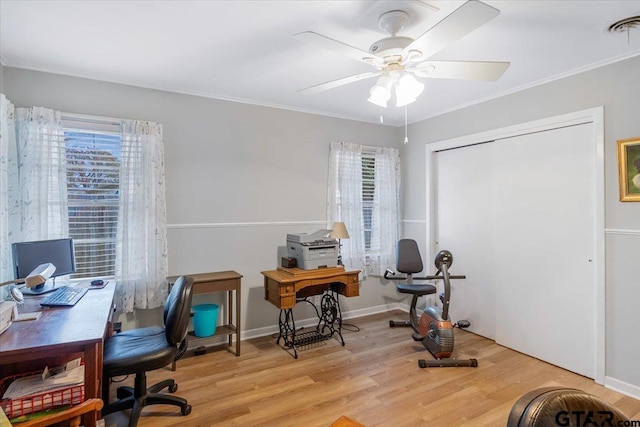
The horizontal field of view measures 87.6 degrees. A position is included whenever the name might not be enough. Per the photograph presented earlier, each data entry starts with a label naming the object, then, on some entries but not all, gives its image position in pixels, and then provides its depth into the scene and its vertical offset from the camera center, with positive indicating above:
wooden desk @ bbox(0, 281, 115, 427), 1.53 -0.59
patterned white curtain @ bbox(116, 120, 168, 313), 2.94 -0.04
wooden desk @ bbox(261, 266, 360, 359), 3.15 -0.80
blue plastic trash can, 3.10 -0.98
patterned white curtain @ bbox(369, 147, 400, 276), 4.36 +0.04
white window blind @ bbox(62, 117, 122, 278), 2.81 +0.23
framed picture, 2.44 +0.32
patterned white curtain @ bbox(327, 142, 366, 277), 4.07 +0.20
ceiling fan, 1.64 +0.87
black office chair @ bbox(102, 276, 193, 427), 1.99 -0.84
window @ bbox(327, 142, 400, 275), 4.12 +0.17
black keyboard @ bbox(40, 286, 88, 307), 2.12 -0.54
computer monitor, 2.29 -0.29
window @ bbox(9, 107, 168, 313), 2.60 +0.20
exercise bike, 2.93 -1.09
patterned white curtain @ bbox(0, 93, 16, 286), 2.32 +0.31
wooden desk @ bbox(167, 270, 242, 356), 3.00 -0.67
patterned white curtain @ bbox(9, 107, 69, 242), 2.58 +0.31
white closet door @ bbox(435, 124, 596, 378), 2.80 -0.28
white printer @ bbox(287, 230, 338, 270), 3.35 -0.36
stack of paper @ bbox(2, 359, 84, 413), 1.51 -0.81
